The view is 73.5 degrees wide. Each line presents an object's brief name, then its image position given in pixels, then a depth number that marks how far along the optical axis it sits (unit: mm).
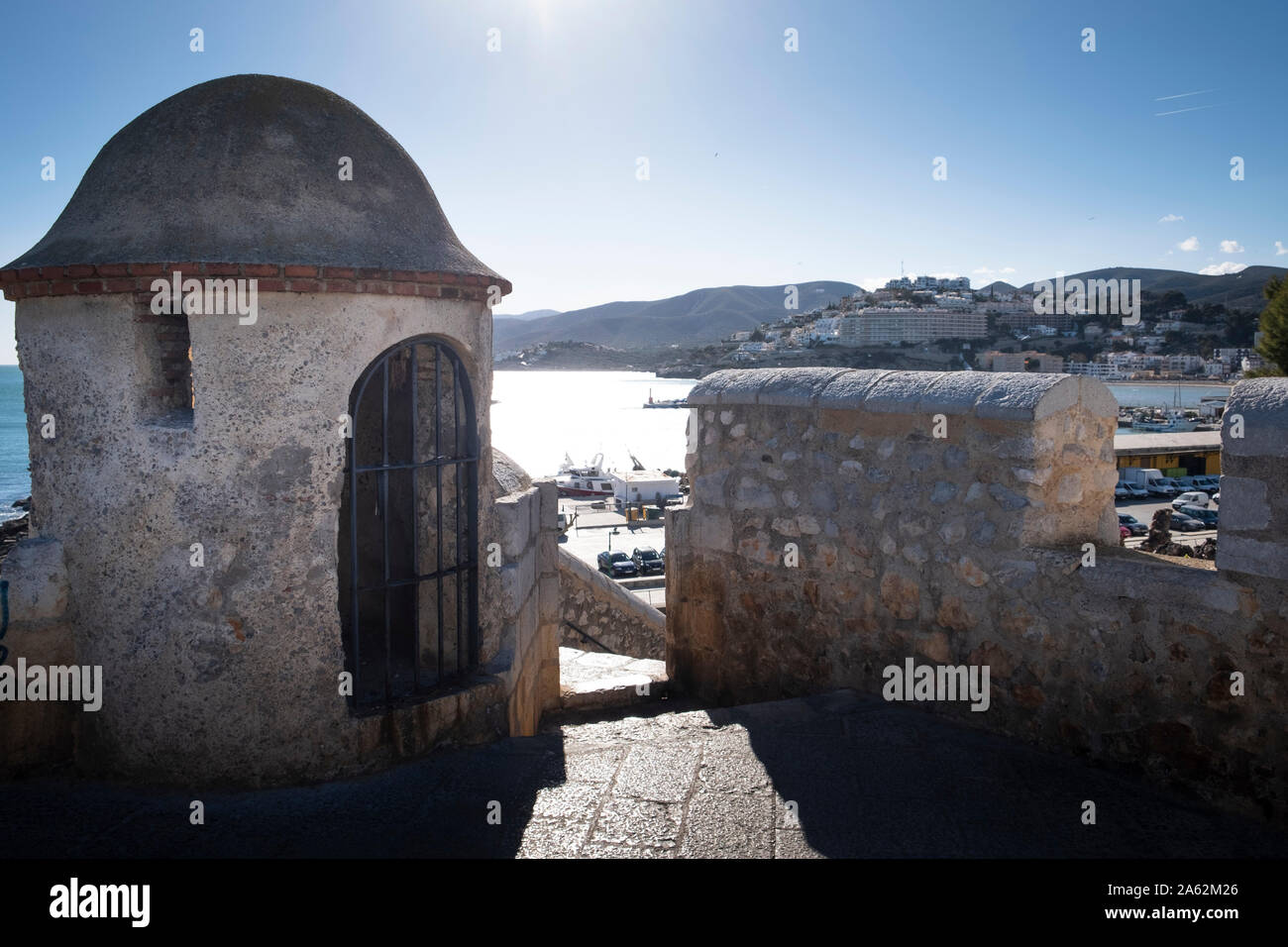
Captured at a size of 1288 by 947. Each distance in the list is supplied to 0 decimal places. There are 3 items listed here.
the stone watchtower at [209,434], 3896
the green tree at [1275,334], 29938
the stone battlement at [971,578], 3463
